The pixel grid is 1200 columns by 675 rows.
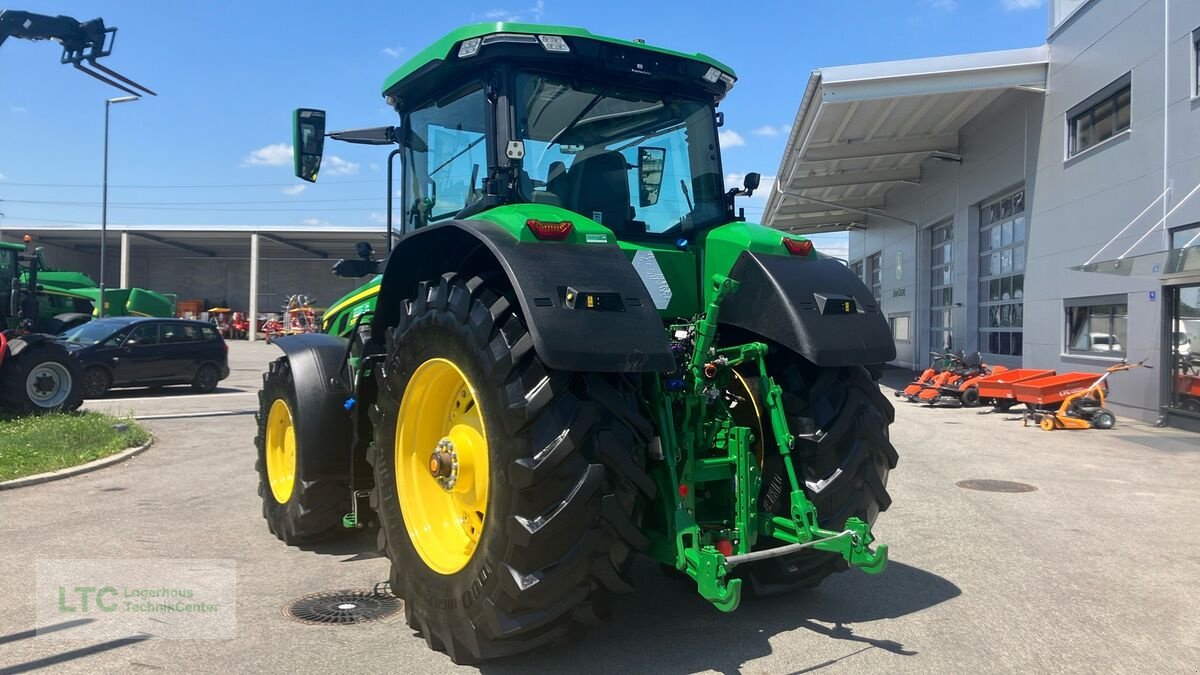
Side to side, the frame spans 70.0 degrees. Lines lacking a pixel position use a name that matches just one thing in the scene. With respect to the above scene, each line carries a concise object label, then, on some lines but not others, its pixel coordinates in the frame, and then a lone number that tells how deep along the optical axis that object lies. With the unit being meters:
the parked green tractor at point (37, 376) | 11.14
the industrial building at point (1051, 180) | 13.12
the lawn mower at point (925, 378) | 17.91
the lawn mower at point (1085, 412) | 13.22
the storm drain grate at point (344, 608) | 4.41
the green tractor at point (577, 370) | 3.46
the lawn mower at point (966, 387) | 16.62
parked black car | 16.19
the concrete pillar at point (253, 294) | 47.69
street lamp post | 25.71
